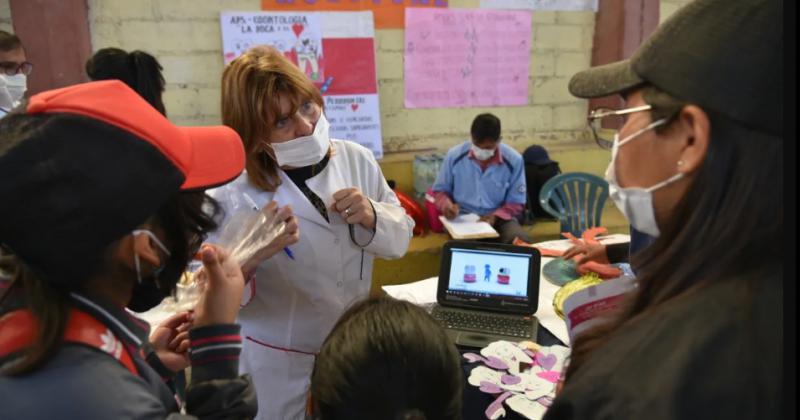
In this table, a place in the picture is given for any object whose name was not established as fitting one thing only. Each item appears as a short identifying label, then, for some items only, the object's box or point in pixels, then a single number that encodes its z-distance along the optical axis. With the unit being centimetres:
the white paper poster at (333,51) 368
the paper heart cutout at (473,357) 145
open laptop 167
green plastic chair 336
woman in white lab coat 149
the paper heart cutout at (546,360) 142
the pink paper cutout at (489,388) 131
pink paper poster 404
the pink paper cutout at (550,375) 136
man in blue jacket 366
